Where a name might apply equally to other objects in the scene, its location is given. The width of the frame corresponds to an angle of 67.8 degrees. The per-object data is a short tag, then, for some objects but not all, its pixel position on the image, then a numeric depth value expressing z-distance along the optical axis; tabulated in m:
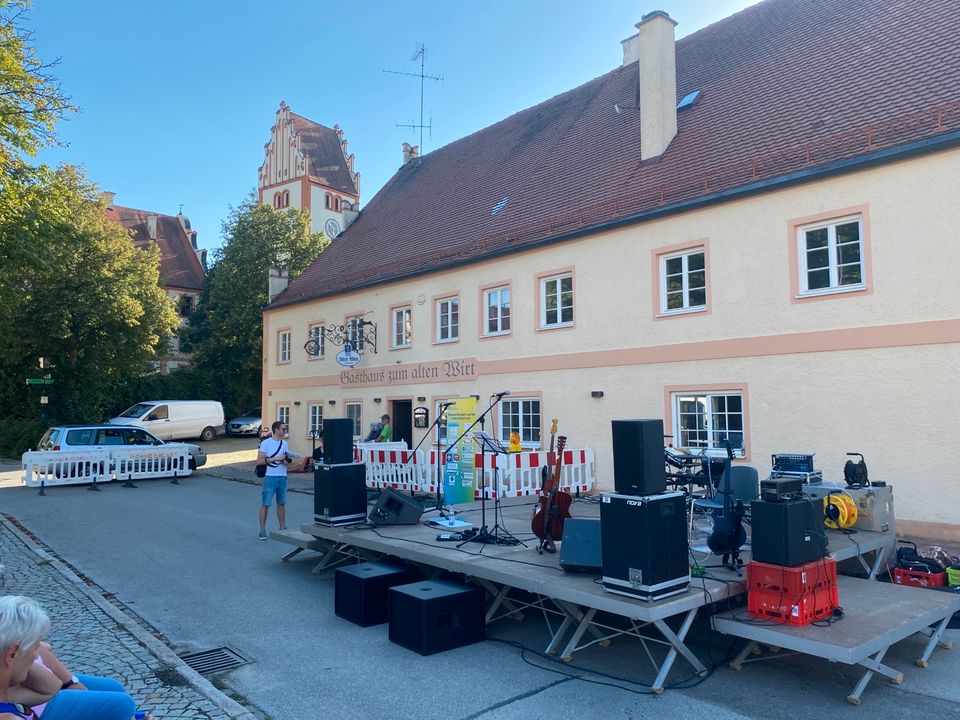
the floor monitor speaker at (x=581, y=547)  5.79
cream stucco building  10.16
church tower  51.38
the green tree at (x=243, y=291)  35.94
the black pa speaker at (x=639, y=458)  5.07
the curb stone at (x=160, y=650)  4.64
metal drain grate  5.46
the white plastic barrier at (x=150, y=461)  18.64
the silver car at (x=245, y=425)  34.75
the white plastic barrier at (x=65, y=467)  17.50
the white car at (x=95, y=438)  18.47
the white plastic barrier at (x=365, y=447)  17.02
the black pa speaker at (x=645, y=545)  4.96
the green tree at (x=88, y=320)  27.48
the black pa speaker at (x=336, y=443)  8.48
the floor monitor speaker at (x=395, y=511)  8.40
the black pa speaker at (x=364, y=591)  6.56
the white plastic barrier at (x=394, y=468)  15.96
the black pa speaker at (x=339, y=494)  8.33
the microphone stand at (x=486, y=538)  7.32
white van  29.78
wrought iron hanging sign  20.80
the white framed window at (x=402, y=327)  19.62
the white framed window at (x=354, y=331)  21.17
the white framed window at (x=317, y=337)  23.25
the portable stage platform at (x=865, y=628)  4.64
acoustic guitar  6.91
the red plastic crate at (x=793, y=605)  5.00
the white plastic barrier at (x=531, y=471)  13.75
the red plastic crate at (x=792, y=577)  5.02
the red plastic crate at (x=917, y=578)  6.98
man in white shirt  10.17
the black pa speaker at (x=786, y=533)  5.14
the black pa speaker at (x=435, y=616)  5.77
